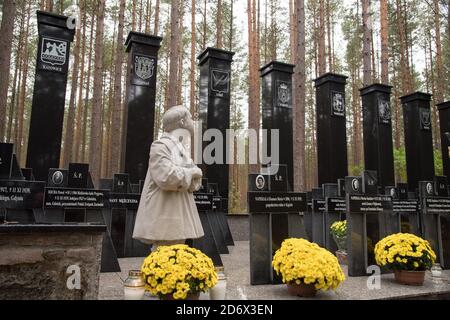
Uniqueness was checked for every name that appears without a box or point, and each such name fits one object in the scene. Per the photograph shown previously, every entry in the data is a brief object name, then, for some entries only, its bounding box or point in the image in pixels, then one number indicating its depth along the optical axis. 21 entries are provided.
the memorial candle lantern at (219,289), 3.48
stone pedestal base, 2.76
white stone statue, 3.77
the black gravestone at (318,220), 8.04
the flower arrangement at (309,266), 3.89
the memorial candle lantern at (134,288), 3.28
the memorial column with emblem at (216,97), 8.86
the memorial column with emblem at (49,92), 6.76
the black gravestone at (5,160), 4.96
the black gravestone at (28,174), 6.12
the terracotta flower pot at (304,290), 4.01
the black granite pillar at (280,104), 9.00
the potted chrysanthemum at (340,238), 6.70
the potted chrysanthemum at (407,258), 4.80
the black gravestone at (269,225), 4.81
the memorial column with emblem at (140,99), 7.63
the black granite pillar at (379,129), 10.41
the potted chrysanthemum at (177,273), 3.09
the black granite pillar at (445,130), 9.92
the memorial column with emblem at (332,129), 9.76
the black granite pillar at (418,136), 10.38
